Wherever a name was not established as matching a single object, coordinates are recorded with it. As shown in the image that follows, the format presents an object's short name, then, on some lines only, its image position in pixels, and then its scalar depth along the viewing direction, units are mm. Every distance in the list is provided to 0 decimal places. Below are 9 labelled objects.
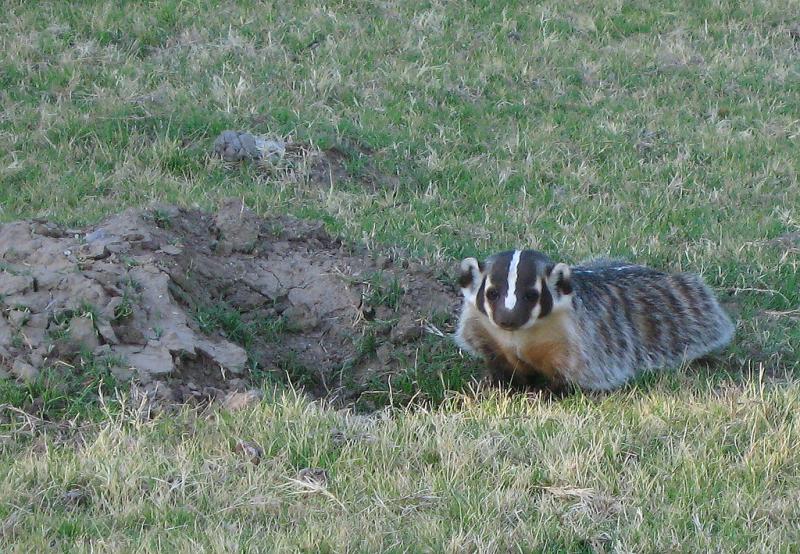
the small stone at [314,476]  9859
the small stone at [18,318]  12219
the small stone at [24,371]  11633
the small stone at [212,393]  12102
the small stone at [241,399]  11531
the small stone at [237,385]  12426
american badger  12437
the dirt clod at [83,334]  12203
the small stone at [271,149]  19219
